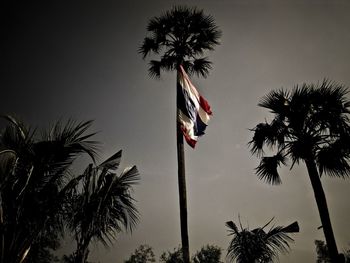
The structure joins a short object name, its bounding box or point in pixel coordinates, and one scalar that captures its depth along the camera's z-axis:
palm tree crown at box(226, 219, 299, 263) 8.70
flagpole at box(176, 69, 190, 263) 6.79
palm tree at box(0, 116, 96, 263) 4.50
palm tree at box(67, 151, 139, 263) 5.21
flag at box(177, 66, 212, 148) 8.02
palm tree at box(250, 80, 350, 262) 7.93
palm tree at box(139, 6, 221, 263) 10.82
